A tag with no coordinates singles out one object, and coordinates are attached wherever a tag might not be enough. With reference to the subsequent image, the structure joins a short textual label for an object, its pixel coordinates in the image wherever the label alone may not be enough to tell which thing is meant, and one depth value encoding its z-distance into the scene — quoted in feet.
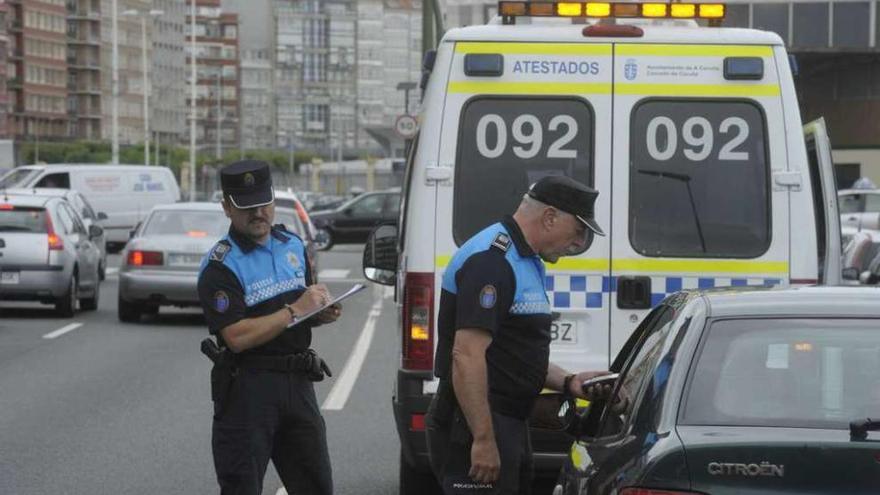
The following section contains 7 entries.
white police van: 55.11
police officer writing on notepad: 42.57
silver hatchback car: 153.07
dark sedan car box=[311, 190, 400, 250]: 310.65
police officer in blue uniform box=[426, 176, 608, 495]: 39.45
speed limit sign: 278.46
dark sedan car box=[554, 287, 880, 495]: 30.53
